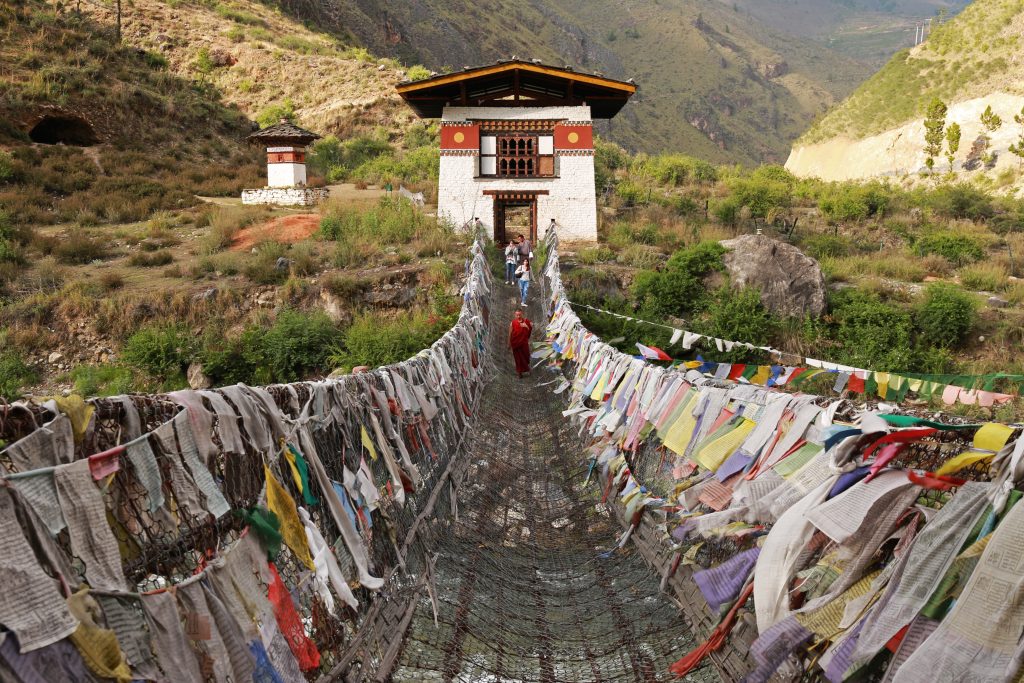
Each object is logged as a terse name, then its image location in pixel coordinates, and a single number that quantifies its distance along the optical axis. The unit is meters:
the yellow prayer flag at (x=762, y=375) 11.82
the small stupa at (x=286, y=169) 28.42
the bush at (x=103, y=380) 16.92
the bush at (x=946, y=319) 18.89
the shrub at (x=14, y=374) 16.47
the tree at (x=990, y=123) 56.28
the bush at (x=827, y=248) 27.88
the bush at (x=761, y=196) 32.56
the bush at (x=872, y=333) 17.92
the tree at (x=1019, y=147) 52.34
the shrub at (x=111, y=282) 20.72
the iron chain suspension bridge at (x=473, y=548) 2.88
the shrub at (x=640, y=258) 23.51
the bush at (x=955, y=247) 26.69
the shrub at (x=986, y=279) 23.05
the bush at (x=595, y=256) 23.75
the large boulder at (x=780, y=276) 20.25
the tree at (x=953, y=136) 56.69
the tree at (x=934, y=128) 58.56
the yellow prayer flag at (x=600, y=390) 8.62
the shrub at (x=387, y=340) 16.90
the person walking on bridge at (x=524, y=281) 19.67
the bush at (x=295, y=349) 17.80
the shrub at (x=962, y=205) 34.34
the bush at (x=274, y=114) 44.03
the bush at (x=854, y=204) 32.47
